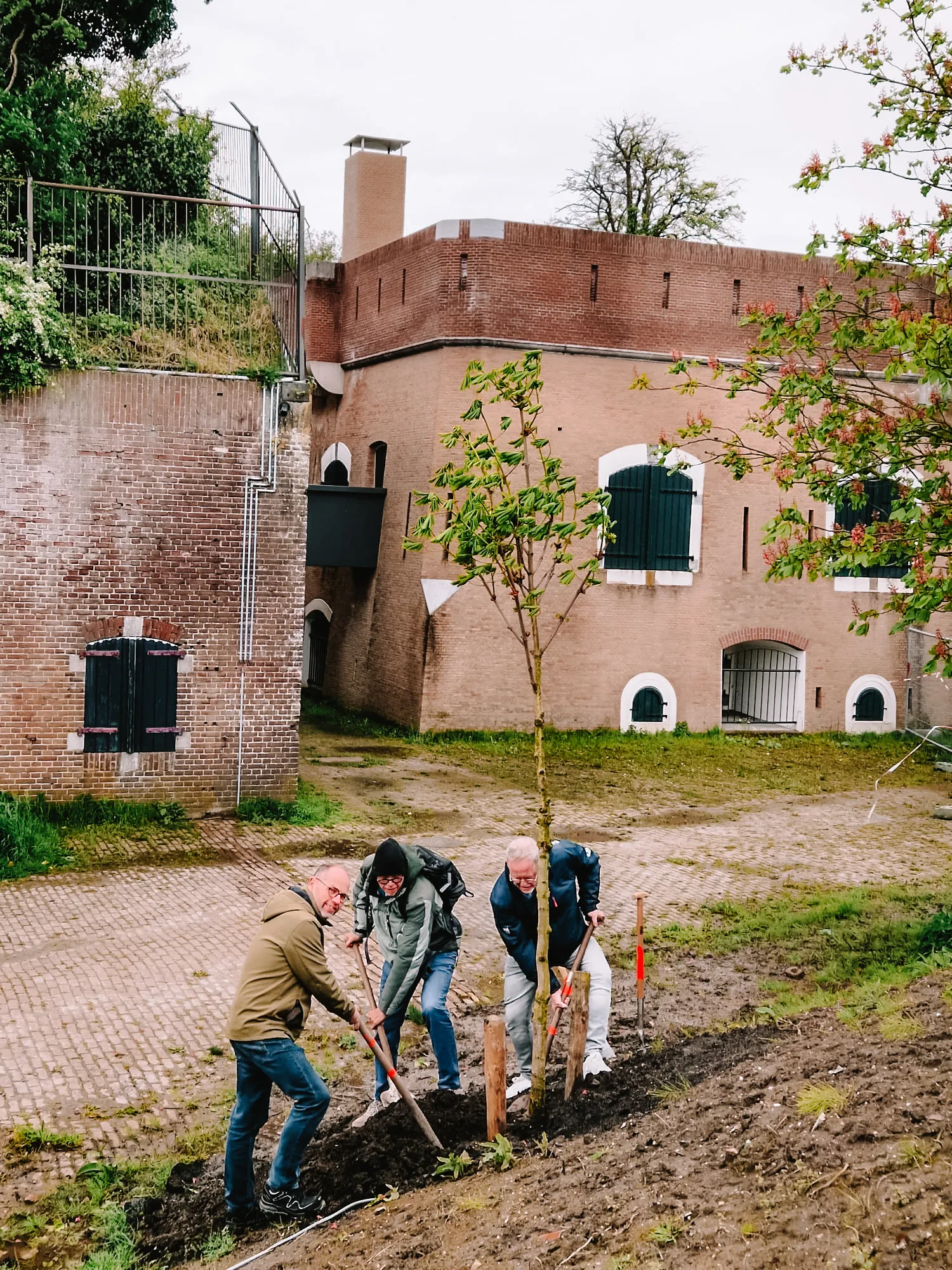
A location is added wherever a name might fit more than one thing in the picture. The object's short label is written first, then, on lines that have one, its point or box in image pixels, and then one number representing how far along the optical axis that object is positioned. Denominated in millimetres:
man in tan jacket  5520
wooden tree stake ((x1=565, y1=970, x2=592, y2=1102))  6301
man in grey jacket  6418
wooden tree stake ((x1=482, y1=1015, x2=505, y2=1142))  5801
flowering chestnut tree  8102
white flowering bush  12508
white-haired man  6617
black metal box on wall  21391
